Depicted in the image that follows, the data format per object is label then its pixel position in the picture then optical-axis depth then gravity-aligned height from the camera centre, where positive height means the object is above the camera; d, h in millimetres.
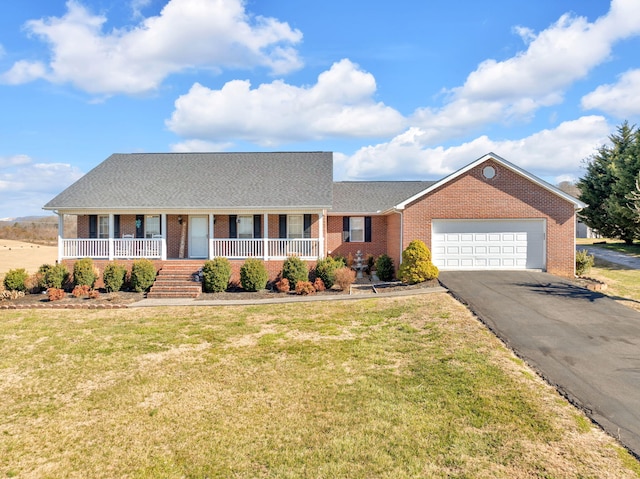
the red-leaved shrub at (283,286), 16812 -2092
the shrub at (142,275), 16953 -1635
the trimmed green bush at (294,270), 17141 -1495
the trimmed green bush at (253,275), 16766 -1658
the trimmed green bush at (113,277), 17203 -1713
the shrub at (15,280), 16578 -1760
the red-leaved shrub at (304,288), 16391 -2150
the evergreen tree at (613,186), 24125 +3020
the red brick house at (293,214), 17125 +1011
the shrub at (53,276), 17188 -1635
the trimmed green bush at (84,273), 17469 -1560
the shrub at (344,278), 16453 -1745
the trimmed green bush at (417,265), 15914 -1241
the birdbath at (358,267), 20500 -1633
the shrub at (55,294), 15828 -2215
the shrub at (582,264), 17422 -1334
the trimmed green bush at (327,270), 17031 -1466
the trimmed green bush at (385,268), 18766 -1554
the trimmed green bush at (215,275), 16719 -1642
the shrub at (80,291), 16578 -2217
